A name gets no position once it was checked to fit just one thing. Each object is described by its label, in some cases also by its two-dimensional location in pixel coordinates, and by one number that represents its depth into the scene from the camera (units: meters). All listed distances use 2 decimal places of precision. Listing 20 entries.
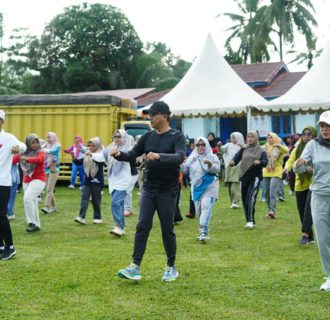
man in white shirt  7.55
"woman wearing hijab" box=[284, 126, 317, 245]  8.66
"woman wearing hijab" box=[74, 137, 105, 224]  10.99
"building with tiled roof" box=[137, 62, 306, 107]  30.58
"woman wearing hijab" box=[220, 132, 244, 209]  13.34
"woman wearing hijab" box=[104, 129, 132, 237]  9.57
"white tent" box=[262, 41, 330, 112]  16.81
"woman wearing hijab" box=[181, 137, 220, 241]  9.26
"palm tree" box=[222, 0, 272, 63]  42.03
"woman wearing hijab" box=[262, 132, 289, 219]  11.88
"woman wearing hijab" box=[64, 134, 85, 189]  11.90
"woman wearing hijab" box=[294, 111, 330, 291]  6.04
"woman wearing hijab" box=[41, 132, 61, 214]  12.76
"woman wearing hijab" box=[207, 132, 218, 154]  19.07
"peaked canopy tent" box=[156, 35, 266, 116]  18.70
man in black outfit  6.36
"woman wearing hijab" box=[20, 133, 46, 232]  9.97
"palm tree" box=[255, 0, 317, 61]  41.44
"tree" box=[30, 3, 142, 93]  53.75
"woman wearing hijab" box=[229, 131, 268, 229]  10.55
